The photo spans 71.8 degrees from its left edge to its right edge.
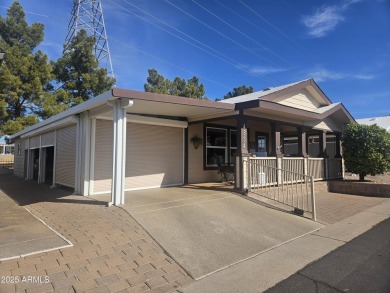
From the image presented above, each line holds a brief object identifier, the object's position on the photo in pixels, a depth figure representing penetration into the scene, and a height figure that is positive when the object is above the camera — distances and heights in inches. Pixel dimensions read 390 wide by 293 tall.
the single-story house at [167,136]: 295.6 +33.5
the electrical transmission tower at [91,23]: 1011.9 +513.6
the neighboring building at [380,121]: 829.0 +137.4
